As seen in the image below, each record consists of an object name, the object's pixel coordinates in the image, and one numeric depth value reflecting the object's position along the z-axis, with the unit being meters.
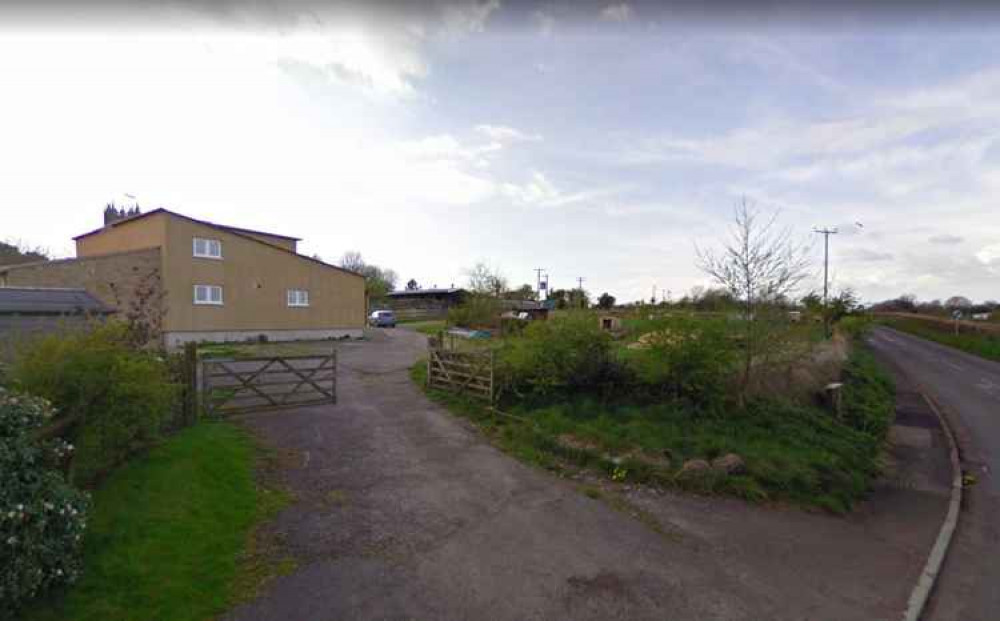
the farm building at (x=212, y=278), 20.41
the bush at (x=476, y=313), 32.41
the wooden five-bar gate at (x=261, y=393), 9.09
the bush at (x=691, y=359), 8.94
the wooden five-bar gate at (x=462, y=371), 11.06
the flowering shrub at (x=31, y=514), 3.05
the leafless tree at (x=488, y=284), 41.12
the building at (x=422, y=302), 54.10
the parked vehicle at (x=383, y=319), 40.47
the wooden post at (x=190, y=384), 8.13
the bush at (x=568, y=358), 10.15
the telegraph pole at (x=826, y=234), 33.96
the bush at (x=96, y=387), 4.79
